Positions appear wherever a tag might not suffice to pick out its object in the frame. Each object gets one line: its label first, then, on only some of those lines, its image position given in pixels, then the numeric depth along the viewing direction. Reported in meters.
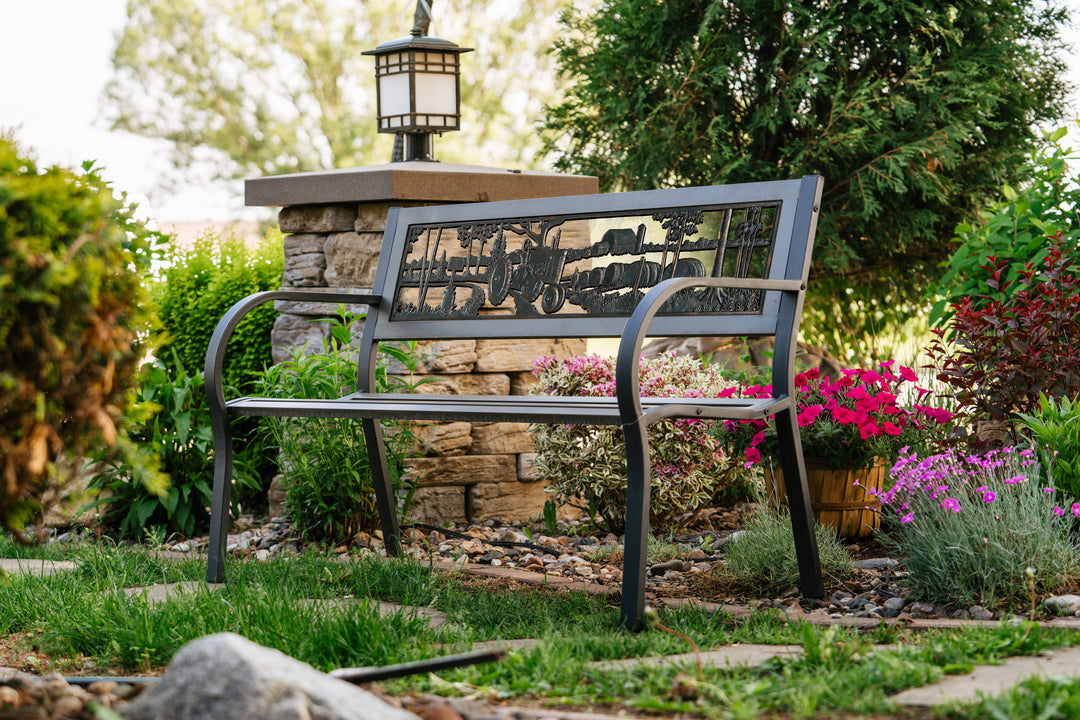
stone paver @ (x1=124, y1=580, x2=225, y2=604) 2.62
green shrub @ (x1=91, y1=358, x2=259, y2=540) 4.20
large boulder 1.40
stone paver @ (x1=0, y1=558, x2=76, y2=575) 3.12
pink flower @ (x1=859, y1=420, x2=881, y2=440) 3.32
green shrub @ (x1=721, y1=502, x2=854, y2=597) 2.93
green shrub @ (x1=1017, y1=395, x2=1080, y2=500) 2.89
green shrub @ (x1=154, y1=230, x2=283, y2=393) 4.94
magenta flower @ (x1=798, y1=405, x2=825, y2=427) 3.34
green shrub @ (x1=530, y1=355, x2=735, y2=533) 3.89
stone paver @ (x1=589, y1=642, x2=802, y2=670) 1.93
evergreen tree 6.91
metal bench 2.43
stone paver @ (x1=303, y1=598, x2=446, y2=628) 2.27
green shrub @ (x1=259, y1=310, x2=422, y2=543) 3.82
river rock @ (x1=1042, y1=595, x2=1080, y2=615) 2.37
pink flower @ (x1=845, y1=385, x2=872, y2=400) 3.46
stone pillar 4.20
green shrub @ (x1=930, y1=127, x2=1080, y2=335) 4.15
